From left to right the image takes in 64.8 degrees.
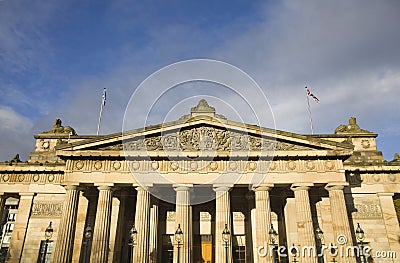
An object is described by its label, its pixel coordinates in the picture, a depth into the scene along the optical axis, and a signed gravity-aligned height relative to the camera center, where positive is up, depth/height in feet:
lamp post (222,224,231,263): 71.51 +2.31
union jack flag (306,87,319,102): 100.32 +45.28
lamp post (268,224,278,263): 68.25 +2.24
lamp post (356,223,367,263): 67.21 +2.63
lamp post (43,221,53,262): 67.92 +3.38
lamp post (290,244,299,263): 80.37 -0.86
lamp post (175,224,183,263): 73.74 +2.27
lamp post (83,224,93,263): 69.64 +3.28
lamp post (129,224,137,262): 72.24 +2.89
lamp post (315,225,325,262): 75.78 +0.84
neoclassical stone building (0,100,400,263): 77.30 +13.97
